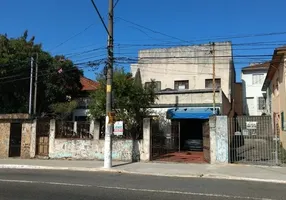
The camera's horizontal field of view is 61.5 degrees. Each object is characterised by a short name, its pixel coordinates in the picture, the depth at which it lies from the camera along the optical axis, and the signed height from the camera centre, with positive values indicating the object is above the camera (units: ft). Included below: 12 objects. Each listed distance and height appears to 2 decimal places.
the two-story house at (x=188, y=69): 77.57 +17.63
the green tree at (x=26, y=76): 67.94 +12.84
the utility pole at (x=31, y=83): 60.95 +9.66
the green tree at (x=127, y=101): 48.99 +4.05
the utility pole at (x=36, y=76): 63.28 +11.51
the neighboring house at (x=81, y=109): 74.93 +3.58
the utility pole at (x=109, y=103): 38.14 +2.82
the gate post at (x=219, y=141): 39.73 -3.29
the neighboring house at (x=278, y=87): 43.88 +7.70
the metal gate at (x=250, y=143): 39.53 -3.61
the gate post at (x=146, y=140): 43.78 -3.60
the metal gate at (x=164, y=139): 46.18 -3.83
